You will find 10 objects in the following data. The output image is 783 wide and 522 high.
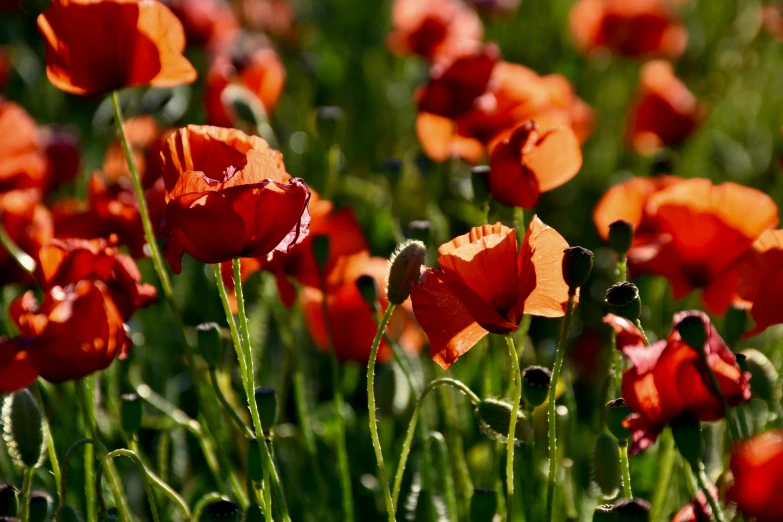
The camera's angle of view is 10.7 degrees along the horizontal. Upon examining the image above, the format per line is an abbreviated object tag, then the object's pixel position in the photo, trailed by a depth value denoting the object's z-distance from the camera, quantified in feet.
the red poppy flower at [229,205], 4.76
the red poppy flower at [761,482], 4.53
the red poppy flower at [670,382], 4.72
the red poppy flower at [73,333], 4.85
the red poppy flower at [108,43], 5.14
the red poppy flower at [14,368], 4.89
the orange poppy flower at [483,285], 4.78
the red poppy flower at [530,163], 5.09
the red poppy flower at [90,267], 5.04
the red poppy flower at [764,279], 4.84
